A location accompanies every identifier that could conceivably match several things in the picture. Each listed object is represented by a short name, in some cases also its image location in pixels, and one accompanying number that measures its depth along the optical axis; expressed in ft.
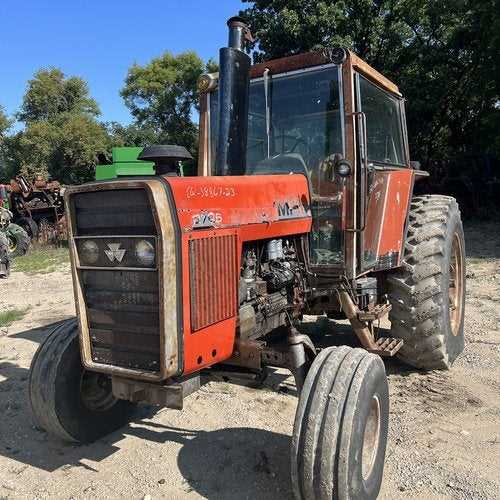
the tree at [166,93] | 101.86
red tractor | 8.74
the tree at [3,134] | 105.50
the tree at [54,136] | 93.66
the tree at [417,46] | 50.14
